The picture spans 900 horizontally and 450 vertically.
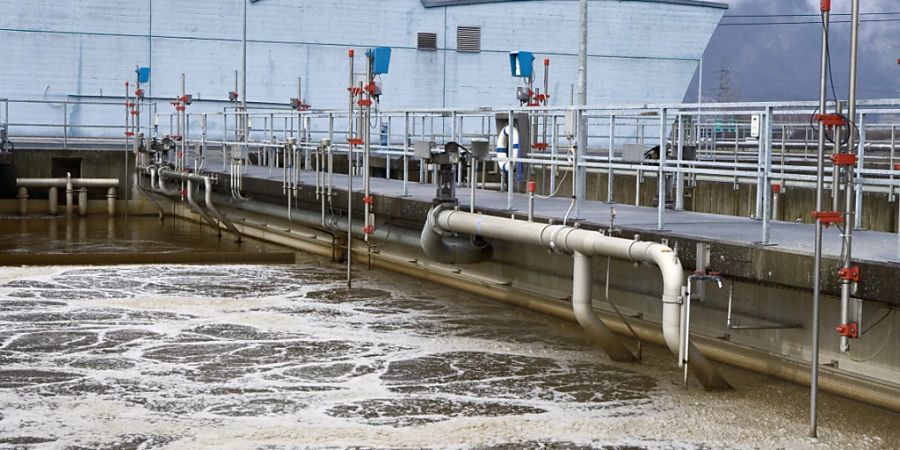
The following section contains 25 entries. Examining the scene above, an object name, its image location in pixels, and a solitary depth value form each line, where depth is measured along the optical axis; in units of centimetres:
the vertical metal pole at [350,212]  1720
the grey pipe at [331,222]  1727
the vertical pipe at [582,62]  1753
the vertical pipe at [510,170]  1428
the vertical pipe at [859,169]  1250
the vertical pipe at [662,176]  1186
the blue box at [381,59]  1987
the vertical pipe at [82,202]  2962
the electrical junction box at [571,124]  1302
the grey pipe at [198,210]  2517
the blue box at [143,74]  3298
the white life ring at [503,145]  1825
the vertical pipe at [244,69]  3276
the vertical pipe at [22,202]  2942
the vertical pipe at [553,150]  1628
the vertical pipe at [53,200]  2949
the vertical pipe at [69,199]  2941
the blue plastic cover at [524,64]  2234
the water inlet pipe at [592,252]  1051
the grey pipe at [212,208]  2416
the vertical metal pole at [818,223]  838
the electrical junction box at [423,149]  1534
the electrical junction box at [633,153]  1286
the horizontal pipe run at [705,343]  1018
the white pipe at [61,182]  2942
